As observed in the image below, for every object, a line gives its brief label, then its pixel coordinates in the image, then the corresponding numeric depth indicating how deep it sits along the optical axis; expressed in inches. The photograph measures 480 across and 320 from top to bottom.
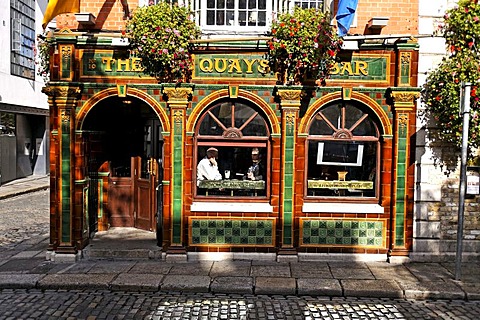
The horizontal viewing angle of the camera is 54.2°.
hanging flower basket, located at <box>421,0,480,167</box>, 317.4
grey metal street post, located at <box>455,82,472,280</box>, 291.3
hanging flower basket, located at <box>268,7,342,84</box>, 317.7
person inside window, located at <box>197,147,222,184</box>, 357.1
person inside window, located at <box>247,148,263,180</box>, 357.1
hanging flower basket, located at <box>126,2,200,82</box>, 322.0
